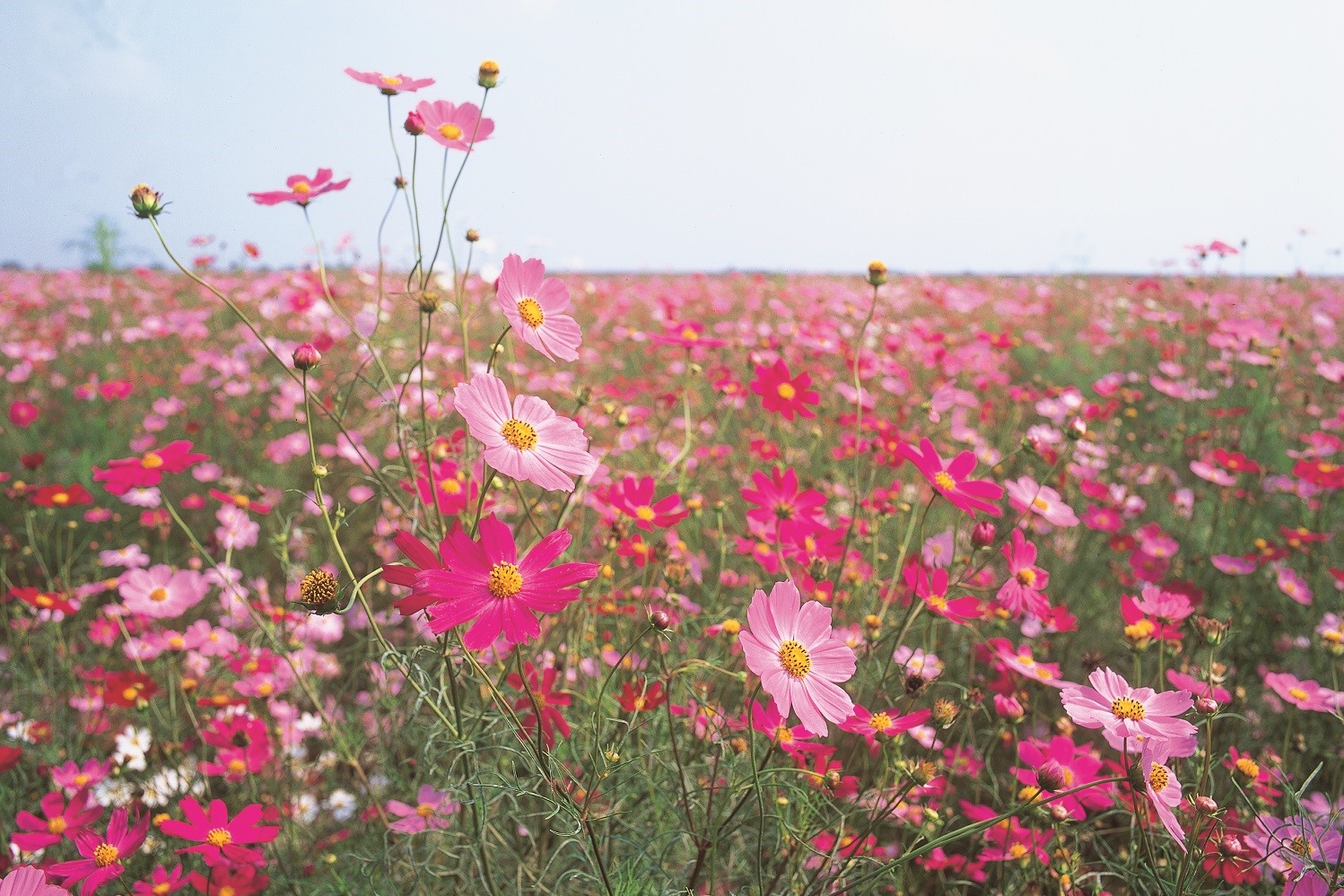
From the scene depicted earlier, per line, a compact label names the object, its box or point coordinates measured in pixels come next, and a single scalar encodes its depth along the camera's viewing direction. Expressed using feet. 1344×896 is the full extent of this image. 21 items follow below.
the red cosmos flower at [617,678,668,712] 2.94
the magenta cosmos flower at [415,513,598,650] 1.90
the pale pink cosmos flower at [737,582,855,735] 2.11
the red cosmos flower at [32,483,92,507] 4.69
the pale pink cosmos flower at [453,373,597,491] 1.95
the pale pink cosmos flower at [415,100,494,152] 2.87
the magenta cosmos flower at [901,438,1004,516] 2.88
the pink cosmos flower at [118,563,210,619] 4.54
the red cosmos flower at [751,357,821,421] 4.32
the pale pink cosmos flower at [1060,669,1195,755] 2.26
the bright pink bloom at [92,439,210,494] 3.89
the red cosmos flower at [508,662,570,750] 2.67
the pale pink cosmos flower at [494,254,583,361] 2.23
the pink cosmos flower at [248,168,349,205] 2.92
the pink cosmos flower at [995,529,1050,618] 3.25
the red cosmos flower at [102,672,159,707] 3.73
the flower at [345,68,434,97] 2.69
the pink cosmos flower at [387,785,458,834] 3.05
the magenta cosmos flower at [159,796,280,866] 2.81
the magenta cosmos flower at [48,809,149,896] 2.58
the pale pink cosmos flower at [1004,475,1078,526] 3.63
